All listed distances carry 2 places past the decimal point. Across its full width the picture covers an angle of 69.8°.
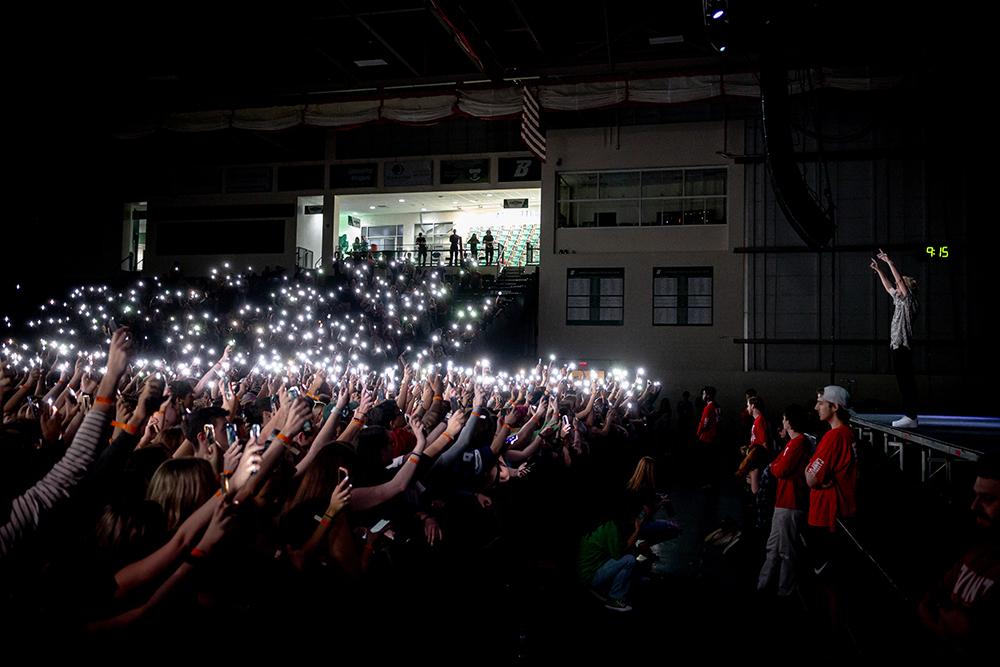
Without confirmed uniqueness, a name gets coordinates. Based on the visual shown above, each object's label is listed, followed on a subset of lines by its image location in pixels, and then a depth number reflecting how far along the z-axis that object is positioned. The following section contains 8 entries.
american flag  21.43
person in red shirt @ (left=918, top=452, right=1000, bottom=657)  2.65
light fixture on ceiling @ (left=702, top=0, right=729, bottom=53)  9.59
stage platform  6.99
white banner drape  20.59
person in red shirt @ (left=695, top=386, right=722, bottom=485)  14.34
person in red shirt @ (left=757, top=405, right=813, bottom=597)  6.43
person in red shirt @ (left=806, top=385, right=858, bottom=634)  5.88
